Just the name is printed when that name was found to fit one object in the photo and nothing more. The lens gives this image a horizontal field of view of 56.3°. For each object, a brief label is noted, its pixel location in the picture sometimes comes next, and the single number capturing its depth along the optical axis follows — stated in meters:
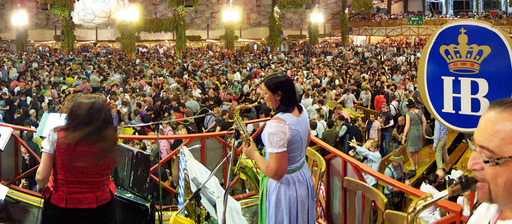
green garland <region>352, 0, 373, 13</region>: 30.17
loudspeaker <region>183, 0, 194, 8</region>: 18.88
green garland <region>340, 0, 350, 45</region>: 32.88
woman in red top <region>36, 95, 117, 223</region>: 2.57
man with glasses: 1.22
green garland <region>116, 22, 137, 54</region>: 22.05
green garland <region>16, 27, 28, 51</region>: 30.70
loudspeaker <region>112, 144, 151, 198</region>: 3.79
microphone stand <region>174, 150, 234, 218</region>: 2.88
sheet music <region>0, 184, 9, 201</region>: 3.51
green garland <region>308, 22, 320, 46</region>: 31.94
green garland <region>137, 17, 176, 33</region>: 28.27
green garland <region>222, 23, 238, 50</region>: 26.84
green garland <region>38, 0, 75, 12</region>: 22.17
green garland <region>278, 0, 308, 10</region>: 28.24
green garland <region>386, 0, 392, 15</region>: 42.47
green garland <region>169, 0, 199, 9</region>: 21.72
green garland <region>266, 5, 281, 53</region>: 28.89
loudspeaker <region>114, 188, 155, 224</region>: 3.72
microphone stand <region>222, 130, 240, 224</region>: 2.59
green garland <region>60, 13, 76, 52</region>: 24.61
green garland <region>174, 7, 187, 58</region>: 23.72
